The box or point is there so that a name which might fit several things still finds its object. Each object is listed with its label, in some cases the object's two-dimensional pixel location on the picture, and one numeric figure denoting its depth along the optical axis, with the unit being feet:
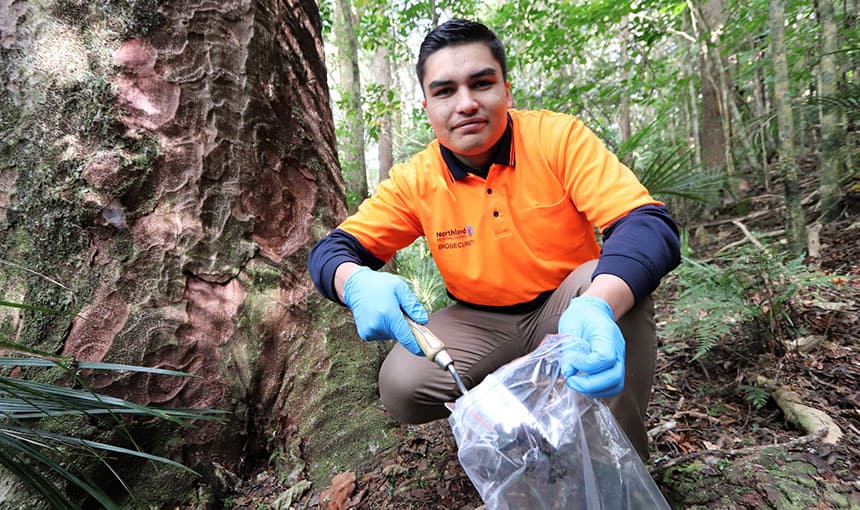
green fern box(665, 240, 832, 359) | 6.06
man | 4.57
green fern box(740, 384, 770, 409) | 5.61
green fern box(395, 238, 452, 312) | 9.35
